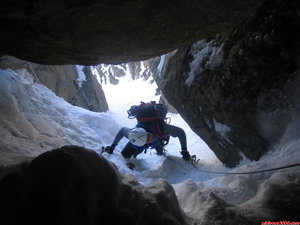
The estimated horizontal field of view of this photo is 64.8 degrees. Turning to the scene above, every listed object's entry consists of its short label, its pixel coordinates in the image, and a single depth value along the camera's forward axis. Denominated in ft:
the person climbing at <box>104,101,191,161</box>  22.18
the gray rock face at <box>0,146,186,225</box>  6.00
